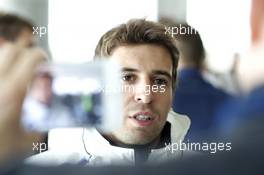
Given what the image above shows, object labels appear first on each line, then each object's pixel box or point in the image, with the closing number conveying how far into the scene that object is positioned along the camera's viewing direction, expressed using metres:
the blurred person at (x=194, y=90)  1.57
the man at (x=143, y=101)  1.57
